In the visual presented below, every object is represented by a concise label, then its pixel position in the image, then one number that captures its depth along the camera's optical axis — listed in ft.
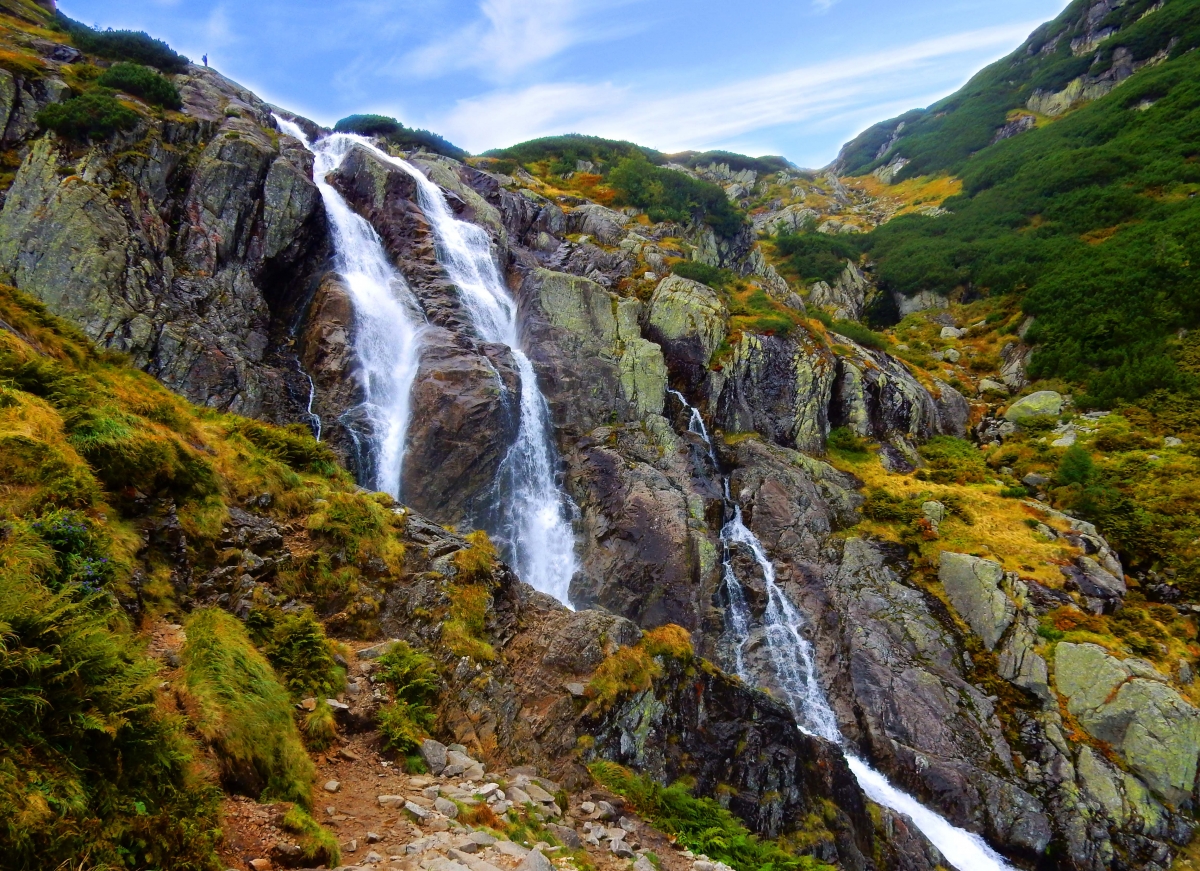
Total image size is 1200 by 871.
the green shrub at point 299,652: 24.67
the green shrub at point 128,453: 24.81
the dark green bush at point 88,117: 76.84
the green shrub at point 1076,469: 82.74
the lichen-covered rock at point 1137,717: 52.70
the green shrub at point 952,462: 95.40
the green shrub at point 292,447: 41.75
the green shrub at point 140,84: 92.22
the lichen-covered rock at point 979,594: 66.95
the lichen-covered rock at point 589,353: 91.09
